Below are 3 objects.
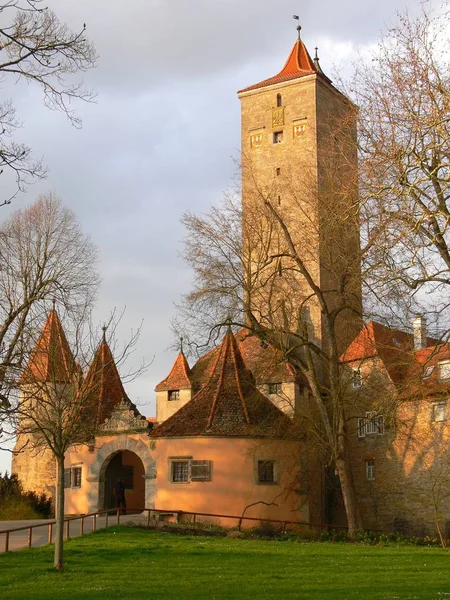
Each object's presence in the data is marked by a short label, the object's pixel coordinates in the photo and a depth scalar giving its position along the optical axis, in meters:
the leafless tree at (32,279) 26.14
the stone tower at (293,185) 29.02
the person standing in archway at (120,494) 33.22
